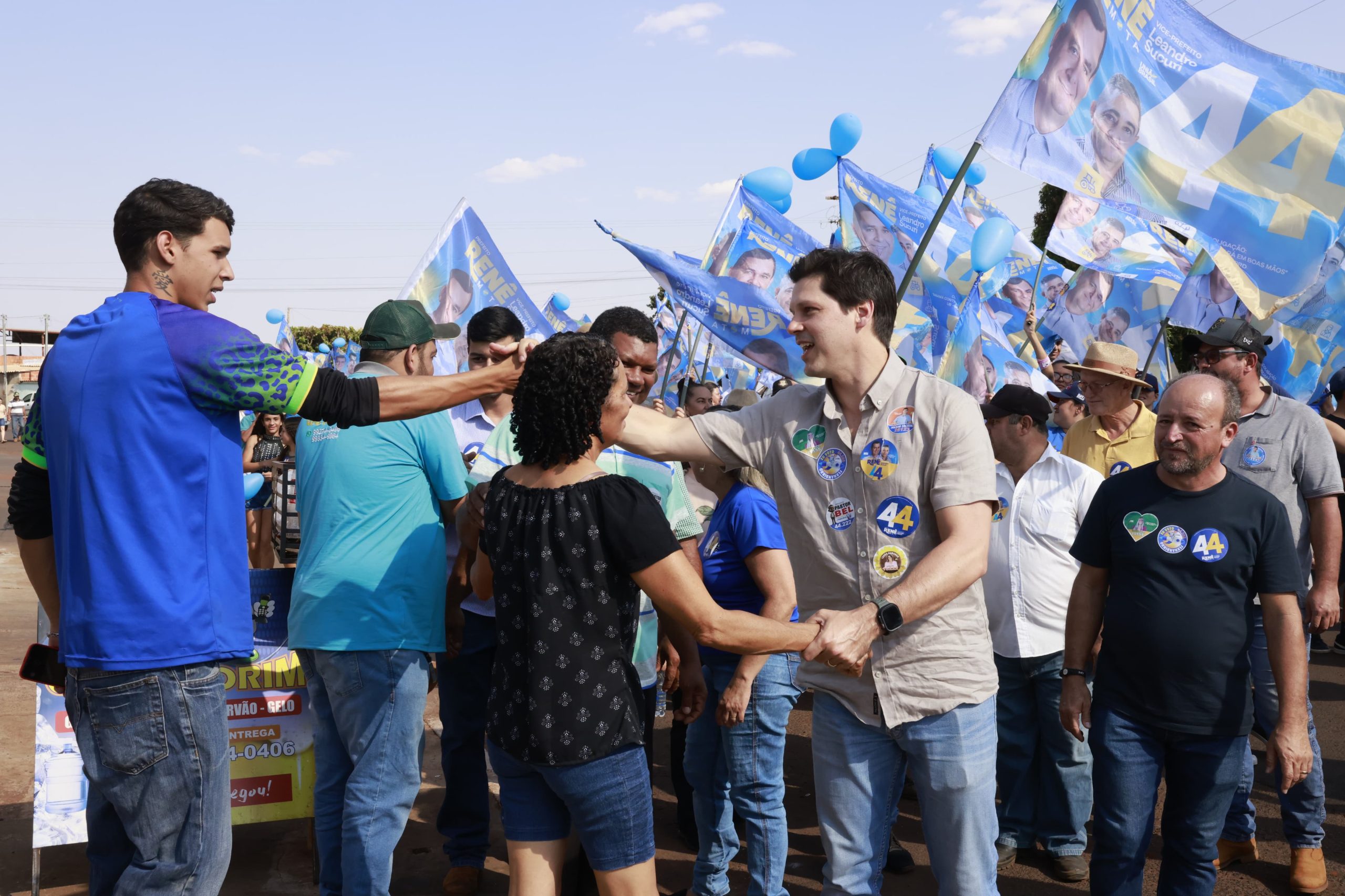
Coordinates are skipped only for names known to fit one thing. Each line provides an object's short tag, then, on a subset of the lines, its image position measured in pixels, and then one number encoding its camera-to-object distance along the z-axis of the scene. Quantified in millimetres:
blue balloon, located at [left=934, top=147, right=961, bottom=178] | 13168
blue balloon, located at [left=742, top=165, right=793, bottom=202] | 10750
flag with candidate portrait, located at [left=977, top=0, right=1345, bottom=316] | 4938
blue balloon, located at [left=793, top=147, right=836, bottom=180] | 10414
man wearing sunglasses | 4438
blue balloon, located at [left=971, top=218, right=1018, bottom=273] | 9180
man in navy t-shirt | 3492
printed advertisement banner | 4352
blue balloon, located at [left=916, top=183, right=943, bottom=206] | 12828
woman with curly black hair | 2719
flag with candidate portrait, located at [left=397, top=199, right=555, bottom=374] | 8578
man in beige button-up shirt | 2840
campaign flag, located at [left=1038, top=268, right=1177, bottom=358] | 10359
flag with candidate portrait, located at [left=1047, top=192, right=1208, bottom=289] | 8461
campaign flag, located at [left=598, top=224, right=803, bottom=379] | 7547
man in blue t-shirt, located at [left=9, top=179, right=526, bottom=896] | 2545
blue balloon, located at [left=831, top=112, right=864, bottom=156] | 10172
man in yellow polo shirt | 5414
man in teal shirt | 3613
